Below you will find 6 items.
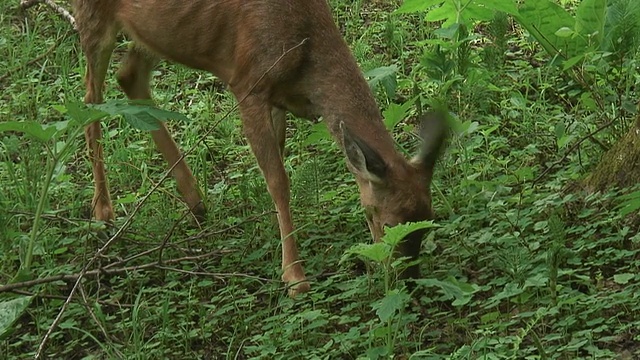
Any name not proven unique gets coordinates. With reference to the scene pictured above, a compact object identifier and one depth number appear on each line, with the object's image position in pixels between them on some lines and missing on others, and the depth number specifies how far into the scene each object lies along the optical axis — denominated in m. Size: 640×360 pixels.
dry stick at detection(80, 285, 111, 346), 10.10
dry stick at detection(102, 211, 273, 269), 11.01
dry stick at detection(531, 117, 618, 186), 12.71
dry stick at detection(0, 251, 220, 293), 10.84
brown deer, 11.85
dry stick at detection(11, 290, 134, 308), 10.95
